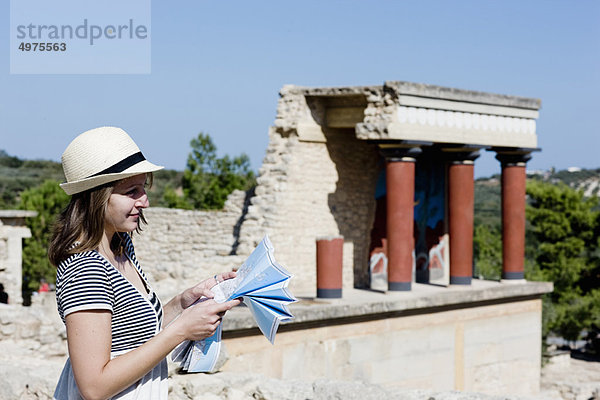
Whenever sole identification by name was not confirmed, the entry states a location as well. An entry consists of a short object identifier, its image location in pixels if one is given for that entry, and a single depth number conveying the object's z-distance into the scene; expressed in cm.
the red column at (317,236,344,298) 1177
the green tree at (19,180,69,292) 2967
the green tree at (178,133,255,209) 3212
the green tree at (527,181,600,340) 2725
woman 226
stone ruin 1177
